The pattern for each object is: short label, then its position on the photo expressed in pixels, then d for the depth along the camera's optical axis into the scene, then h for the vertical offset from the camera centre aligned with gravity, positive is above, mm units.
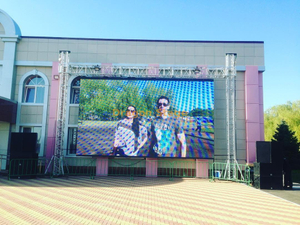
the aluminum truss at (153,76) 14172 +3805
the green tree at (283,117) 26906 +3166
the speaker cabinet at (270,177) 11172 -1388
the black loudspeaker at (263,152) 11336 -330
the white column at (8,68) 16117 +4326
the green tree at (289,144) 20969 +136
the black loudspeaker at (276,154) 11291 -390
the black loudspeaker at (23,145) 13062 -414
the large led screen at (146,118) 14164 +1273
